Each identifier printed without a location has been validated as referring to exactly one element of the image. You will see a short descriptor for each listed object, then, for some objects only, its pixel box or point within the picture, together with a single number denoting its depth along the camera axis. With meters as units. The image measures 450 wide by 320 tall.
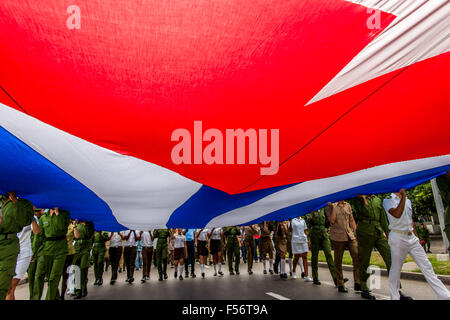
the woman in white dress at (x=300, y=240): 9.19
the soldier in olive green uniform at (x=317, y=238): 7.96
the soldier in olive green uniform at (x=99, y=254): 10.07
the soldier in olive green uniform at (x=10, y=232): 4.36
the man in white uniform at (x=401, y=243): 4.95
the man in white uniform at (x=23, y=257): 5.72
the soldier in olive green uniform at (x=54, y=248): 5.71
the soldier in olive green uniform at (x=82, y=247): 7.73
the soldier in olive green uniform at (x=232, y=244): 11.56
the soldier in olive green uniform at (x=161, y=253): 10.93
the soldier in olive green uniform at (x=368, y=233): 6.17
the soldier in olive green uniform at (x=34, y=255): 6.73
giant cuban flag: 1.87
